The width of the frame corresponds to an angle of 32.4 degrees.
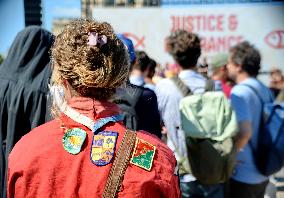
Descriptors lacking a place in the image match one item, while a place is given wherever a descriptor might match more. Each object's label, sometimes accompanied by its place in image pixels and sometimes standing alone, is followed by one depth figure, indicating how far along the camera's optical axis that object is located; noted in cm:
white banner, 1389
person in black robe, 258
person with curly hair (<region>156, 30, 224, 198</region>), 338
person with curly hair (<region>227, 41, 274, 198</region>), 343
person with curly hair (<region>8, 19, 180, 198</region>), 150
